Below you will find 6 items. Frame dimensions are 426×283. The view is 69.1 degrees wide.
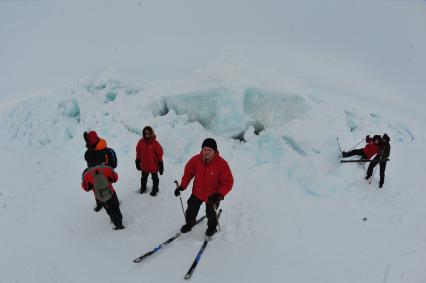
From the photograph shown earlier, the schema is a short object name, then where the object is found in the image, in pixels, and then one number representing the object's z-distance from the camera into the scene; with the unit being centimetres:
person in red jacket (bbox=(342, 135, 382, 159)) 652
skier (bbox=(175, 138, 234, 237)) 398
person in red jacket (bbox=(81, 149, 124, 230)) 418
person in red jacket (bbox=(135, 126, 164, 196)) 504
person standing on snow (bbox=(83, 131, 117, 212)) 413
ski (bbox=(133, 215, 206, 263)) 402
